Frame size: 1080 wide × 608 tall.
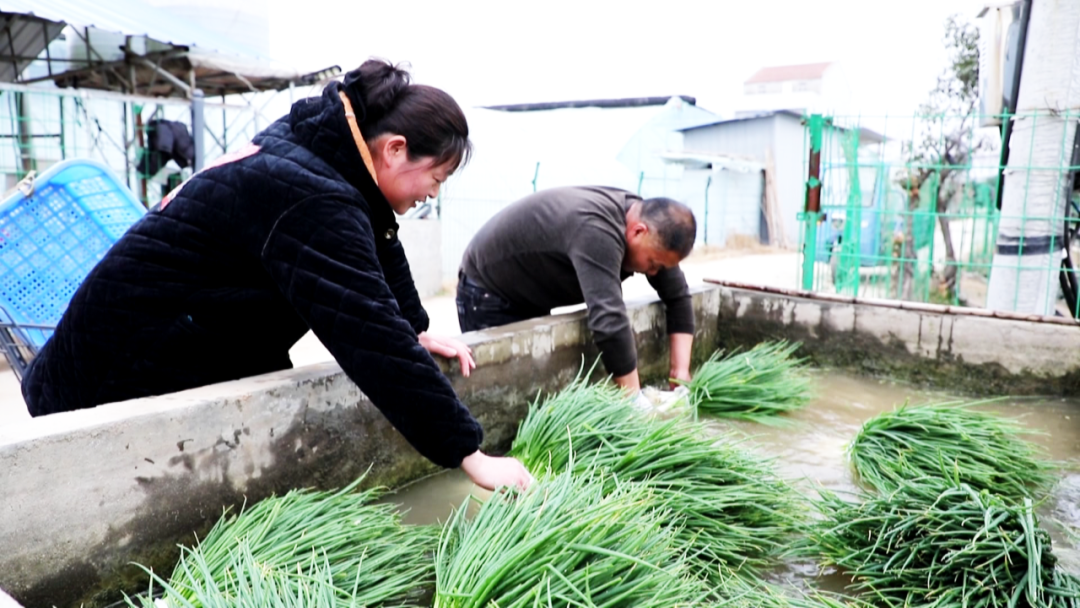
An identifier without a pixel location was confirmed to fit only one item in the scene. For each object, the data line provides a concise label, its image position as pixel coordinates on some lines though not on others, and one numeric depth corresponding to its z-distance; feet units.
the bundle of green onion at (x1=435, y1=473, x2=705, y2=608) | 4.75
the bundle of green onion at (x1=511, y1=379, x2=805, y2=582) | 6.49
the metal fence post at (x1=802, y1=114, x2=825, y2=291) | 17.76
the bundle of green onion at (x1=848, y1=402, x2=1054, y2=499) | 7.95
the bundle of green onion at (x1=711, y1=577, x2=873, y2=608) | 5.38
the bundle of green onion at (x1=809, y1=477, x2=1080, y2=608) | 5.41
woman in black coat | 5.31
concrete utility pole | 16.60
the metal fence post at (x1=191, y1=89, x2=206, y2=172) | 23.13
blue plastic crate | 8.80
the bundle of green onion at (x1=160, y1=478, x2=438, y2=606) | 5.17
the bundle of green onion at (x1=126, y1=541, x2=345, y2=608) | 4.46
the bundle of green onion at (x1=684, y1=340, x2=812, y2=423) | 10.76
